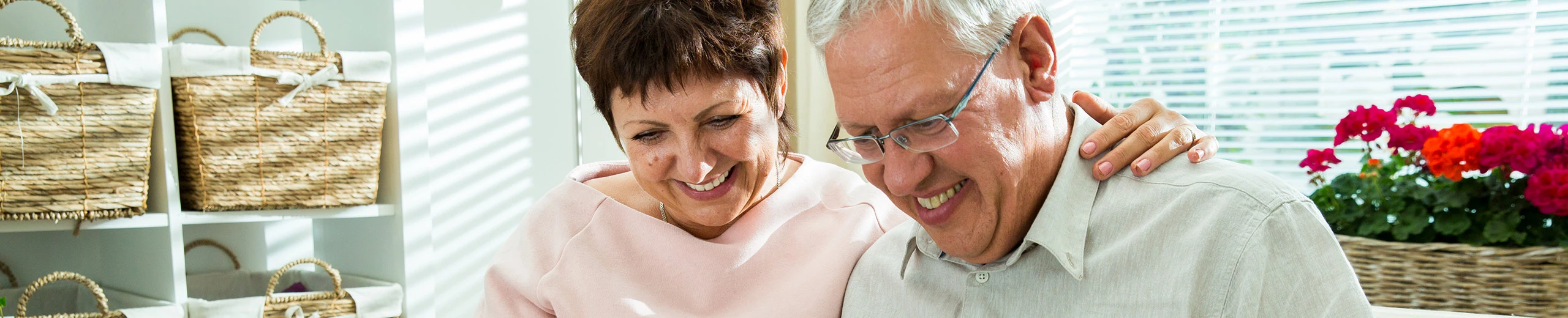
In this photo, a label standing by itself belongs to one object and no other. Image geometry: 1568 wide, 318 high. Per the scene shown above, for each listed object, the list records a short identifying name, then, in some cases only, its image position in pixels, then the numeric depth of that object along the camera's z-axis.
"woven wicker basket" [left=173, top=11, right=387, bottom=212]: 1.96
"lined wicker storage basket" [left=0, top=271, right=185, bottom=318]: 2.04
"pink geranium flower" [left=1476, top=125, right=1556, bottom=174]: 2.02
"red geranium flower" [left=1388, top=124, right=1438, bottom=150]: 2.25
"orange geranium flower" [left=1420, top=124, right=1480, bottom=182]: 2.09
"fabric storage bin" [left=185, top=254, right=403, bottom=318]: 1.99
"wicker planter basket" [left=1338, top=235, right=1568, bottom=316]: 1.97
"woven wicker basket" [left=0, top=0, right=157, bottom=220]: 1.75
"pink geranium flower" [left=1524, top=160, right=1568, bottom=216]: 1.93
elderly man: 0.99
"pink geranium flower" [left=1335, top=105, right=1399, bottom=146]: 2.31
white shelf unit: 1.96
